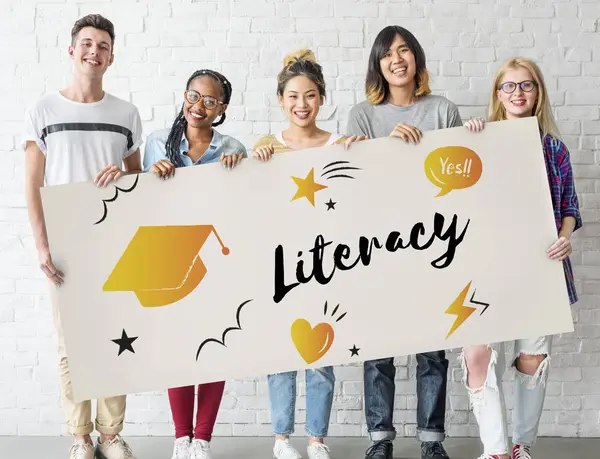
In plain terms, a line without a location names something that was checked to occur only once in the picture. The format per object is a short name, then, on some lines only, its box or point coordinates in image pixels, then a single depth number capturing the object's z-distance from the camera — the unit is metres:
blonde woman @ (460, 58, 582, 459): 2.18
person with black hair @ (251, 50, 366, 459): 2.27
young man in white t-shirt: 2.26
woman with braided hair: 2.26
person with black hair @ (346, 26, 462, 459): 2.35
